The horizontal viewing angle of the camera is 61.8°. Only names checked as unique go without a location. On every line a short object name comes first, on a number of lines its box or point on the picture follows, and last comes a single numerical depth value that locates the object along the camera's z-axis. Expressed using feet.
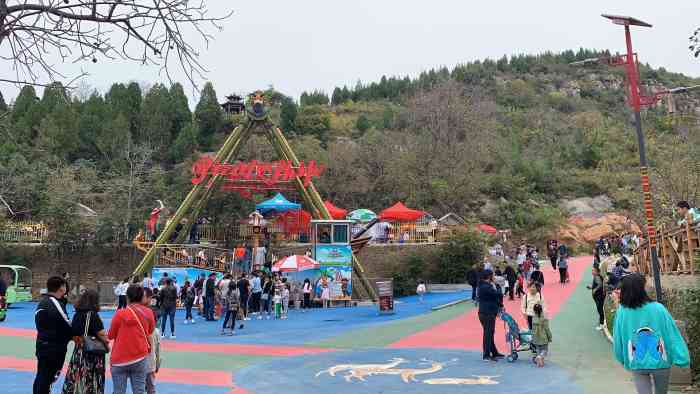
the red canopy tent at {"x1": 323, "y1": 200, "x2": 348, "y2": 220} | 111.65
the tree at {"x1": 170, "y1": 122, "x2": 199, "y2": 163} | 195.21
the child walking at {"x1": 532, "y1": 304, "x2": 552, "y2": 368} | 34.09
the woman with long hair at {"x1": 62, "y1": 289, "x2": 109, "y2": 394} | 20.83
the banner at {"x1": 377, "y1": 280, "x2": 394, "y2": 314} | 66.91
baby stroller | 35.42
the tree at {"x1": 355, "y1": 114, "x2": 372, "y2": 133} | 249.94
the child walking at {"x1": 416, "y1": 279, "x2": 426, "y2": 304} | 81.71
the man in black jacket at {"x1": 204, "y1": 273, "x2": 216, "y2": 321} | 64.90
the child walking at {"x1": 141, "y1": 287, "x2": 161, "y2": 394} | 22.86
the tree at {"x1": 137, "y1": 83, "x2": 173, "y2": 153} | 197.77
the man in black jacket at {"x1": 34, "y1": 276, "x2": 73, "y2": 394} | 20.83
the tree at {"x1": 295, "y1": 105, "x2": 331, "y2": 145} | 231.30
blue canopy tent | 101.21
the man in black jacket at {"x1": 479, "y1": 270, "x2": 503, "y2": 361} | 36.24
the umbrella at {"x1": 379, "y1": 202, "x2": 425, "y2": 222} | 108.06
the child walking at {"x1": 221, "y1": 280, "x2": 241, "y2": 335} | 52.80
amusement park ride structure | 84.53
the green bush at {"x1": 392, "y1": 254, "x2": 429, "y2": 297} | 92.48
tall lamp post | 37.63
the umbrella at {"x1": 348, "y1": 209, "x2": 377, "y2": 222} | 115.34
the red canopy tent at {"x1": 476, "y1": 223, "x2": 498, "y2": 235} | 122.21
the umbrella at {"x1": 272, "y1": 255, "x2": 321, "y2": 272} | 74.23
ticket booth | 78.59
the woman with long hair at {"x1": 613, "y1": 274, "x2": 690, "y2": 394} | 16.66
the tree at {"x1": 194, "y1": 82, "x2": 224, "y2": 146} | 212.23
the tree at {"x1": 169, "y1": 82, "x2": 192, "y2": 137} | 211.20
